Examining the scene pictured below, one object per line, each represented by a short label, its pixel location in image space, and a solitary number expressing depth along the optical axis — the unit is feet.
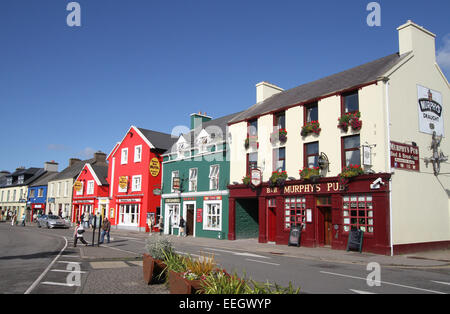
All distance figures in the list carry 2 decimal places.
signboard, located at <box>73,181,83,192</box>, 154.32
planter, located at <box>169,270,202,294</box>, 21.22
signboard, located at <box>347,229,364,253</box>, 59.82
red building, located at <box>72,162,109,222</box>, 146.61
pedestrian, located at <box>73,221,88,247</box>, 62.44
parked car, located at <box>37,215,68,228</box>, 127.65
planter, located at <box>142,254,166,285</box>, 28.62
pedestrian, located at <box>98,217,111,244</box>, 69.72
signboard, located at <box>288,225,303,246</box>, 69.67
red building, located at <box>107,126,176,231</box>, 120.16
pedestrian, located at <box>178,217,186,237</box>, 98.12
